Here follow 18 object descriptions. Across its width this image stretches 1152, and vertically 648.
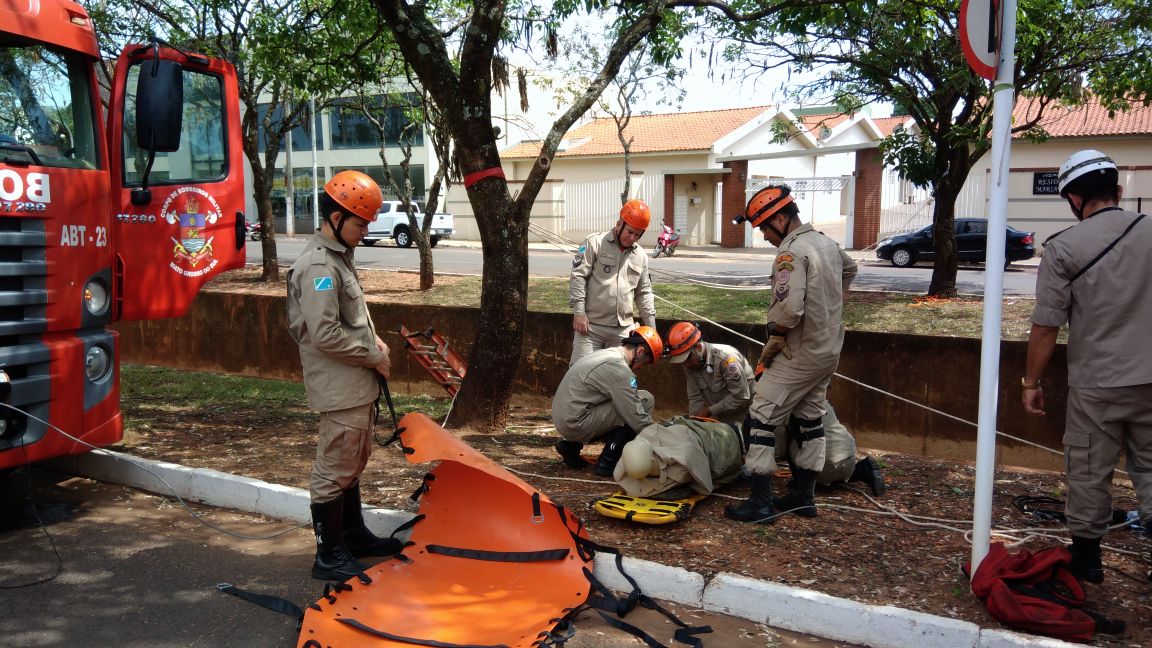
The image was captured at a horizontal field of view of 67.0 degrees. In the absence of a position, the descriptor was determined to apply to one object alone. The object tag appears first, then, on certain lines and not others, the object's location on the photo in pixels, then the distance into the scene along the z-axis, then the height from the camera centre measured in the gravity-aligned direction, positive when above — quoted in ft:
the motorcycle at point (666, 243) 83.56 +0.04
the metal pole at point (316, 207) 105.87 +4.08
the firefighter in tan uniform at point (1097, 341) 12.40 -1.35
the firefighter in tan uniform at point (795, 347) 15.37 -1.82
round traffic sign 11.95 +2.95
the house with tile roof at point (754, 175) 81.97 +7.73
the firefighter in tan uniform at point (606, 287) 22.29 -1.14
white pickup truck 99.66 +1.65
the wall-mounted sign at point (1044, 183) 78.84 +5.90
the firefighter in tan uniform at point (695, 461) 16.01 -4.09
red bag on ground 11.24 -4.69
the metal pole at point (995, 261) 11.84 -0.19
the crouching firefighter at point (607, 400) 18.21 -3.33
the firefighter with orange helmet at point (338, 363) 13.83 -1.98
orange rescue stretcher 12.13 -5.25
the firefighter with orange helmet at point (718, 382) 19.66 -3.14
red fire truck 15.20 +0.61
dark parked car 67.92 +0.08
